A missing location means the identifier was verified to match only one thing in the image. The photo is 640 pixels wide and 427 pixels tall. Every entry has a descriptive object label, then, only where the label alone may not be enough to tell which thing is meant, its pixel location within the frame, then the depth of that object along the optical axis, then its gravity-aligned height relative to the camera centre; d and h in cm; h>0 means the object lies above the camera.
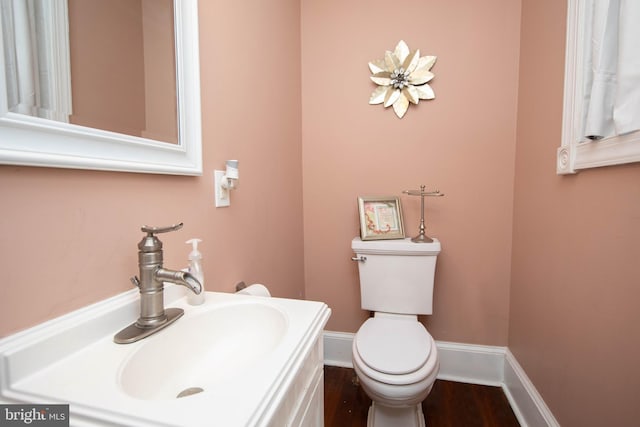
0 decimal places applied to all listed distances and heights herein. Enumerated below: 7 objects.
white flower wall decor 166 +67
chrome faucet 66 -19
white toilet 113 -64
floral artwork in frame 166 -13
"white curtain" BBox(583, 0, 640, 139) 75 +35
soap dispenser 81 -20
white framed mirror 49 +11
